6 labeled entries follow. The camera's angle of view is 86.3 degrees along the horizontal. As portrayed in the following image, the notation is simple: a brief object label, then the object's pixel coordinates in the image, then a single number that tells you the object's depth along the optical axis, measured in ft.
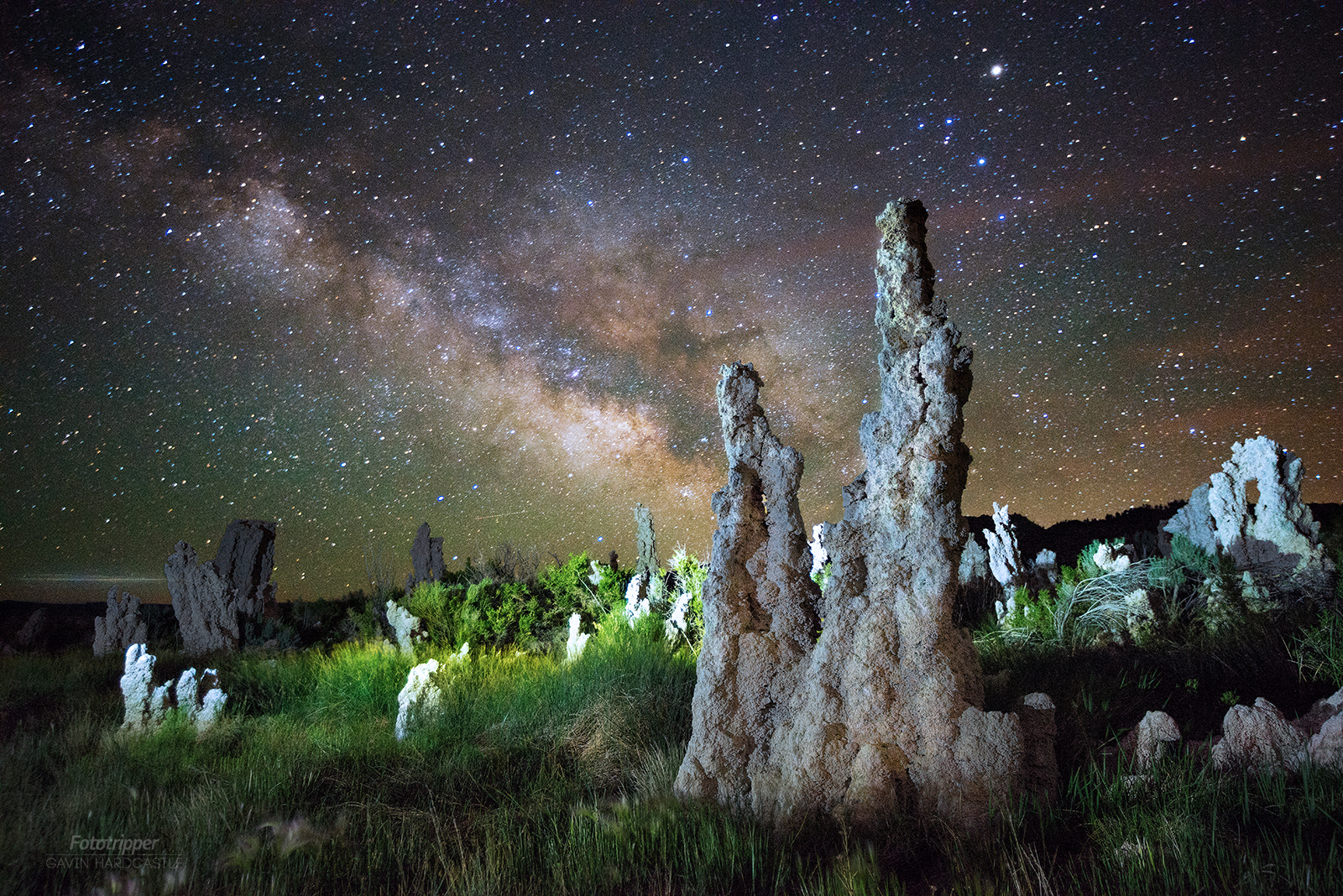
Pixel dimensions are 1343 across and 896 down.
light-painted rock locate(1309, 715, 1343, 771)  12.84
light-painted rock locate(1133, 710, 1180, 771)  14.34
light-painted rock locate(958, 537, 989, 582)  37.83
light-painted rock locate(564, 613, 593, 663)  31.44
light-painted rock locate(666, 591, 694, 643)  32.42
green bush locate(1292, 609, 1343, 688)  19.12
